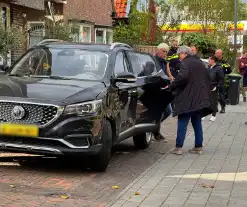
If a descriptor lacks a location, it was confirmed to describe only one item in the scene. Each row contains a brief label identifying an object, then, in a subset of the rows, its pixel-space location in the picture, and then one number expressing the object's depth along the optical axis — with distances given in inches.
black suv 268.4
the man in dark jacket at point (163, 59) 433.1
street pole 1167.5
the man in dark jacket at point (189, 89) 350.6
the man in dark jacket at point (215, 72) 560.5
